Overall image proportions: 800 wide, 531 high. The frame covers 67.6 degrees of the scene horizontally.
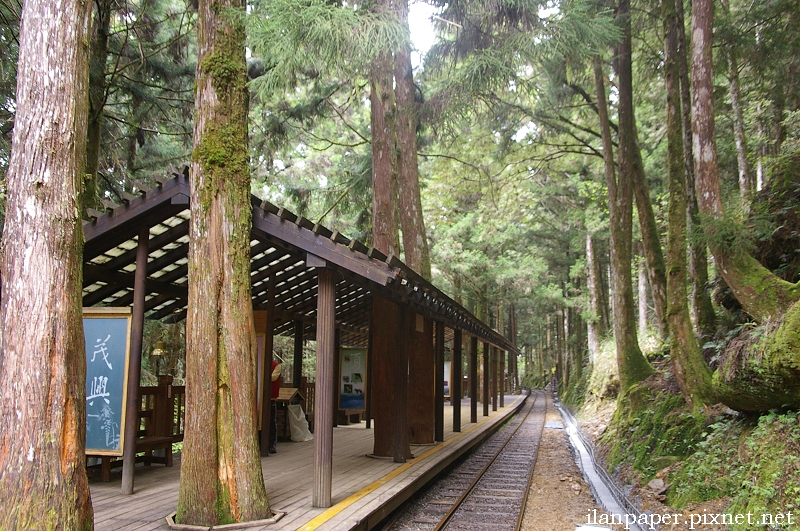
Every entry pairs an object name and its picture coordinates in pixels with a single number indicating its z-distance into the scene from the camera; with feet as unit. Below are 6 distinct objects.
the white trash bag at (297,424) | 42.50
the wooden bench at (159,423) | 27.78
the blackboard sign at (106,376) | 23.67
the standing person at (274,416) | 35.88
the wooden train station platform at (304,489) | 19.61
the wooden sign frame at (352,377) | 50.93
